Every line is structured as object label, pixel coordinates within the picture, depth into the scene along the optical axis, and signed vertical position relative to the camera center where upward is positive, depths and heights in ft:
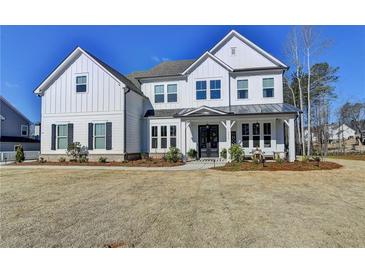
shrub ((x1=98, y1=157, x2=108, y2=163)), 53.93 -3.44
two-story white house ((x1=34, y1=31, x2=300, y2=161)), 56.90 +8.64
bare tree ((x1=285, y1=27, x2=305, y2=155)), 89.09 +33.12
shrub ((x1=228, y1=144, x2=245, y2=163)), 47.01 -1.89
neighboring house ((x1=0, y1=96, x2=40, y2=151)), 88.76 +5.97
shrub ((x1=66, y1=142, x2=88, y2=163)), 56.70 -1.78
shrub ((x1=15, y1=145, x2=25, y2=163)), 59.12 -2.70
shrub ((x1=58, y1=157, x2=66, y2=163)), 56.38 -3.39
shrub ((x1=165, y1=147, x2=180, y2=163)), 53.11 -2.64
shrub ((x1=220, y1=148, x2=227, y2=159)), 58.44 -2.31
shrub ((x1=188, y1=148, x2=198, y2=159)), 60.54 -2.34
